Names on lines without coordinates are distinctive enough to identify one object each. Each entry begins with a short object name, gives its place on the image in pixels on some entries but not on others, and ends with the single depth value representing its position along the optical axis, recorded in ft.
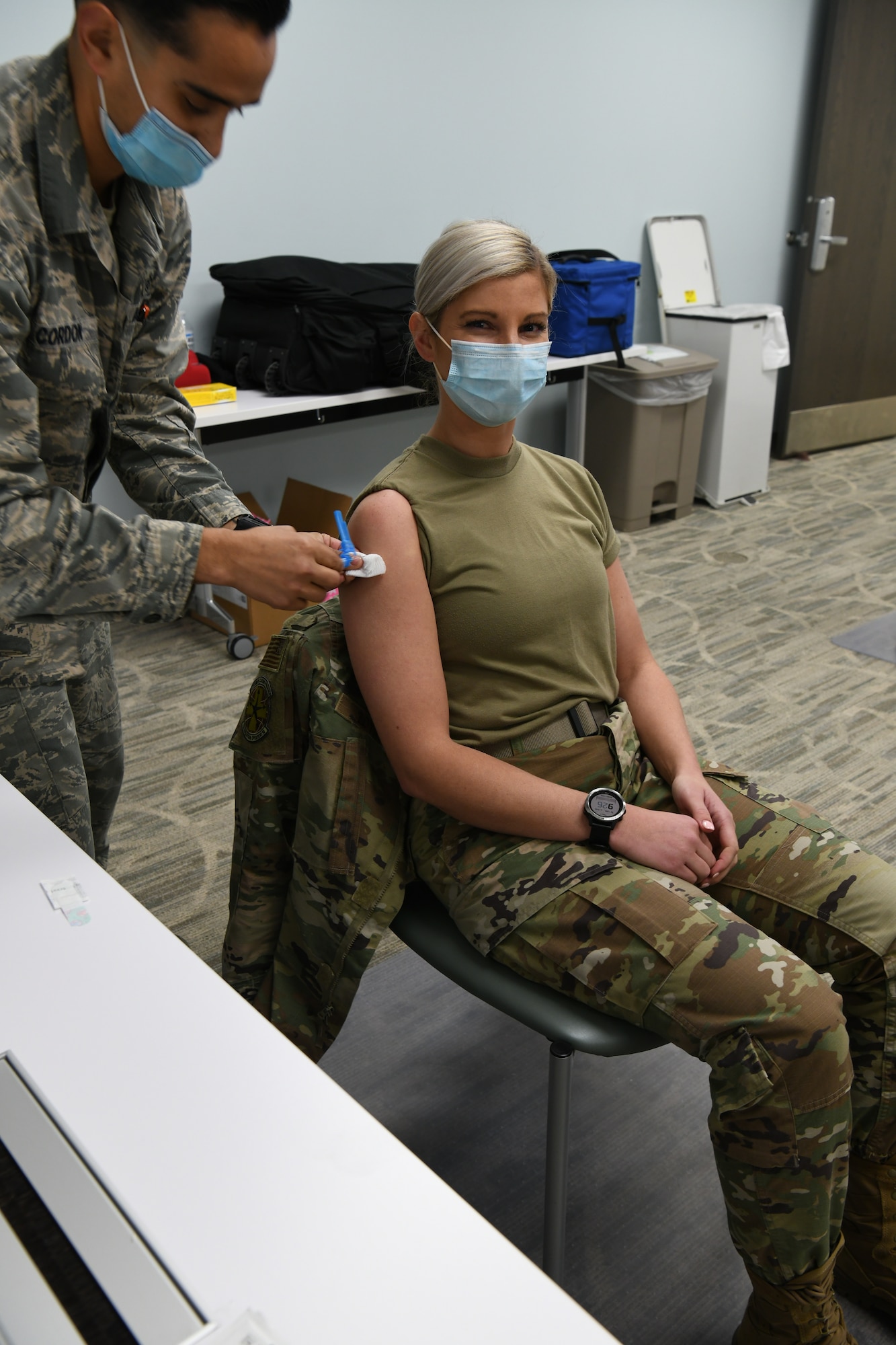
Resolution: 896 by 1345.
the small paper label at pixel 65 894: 2.79
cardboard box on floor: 10.53
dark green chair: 3.42
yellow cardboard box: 9.92
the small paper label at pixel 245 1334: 1.67
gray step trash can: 13.60
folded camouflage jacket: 3.83
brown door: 15.93
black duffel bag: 10.23
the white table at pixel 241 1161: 1.76
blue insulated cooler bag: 12.39
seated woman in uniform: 3.29
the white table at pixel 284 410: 9.69
